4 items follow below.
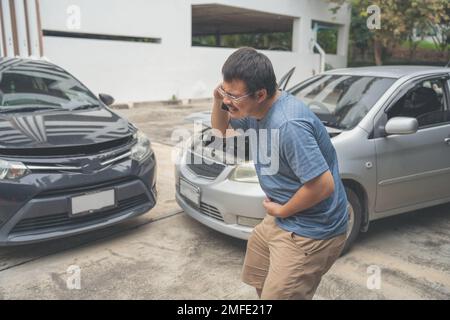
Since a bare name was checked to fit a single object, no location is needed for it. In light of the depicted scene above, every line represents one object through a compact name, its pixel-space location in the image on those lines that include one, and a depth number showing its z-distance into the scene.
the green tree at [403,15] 13.43
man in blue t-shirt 1.67
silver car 3.33
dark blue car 3.04
